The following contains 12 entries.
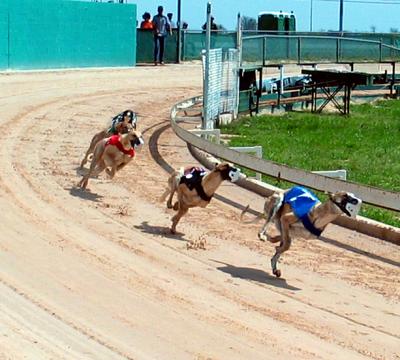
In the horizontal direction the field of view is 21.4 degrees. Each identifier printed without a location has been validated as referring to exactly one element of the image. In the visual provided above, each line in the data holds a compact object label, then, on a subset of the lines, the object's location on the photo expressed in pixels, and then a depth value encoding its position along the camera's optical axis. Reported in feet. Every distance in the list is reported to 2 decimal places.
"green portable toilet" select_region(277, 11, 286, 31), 138.31
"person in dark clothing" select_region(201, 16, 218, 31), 108.06
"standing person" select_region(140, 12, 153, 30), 105.91
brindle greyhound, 38.73
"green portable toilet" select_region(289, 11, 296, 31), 142.31
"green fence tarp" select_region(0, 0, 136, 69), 89.04
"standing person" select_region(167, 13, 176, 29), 103.14
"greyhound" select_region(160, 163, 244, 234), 29.96
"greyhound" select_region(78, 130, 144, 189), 36.06
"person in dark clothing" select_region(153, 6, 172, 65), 99.96
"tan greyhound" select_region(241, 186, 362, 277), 26.23
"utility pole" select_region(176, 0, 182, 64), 105.30
